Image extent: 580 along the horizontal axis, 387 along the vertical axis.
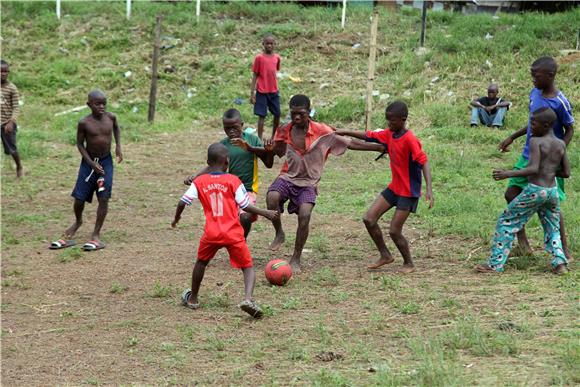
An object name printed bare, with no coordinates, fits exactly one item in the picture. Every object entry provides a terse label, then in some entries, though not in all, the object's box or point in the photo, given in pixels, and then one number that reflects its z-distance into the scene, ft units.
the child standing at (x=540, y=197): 43.52
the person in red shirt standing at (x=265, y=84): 87.45
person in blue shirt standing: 45.19
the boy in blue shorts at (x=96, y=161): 55.47
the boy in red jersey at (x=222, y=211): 40.57
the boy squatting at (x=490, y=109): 89.30
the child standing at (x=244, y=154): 47.98
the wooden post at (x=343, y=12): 124.19
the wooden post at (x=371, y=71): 86.87
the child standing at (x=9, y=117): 73.41
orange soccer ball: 45.57
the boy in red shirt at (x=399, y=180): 46.09
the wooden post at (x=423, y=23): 112.89
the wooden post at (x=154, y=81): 99.30
